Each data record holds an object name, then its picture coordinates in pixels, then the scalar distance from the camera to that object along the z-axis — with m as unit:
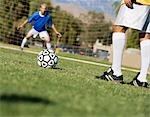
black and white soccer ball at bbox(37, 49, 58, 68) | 10.82
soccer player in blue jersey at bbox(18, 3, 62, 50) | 17.42
